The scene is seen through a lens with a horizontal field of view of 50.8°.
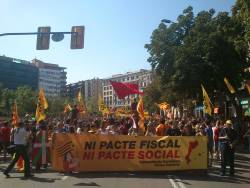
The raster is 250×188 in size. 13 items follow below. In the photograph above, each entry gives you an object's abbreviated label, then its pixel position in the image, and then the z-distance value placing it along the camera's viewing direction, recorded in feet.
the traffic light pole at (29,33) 39.22
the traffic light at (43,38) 39.02
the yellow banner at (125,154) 27.65
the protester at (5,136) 36.06
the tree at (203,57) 61.61
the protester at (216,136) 36.90
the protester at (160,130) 31.57
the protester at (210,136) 33.83
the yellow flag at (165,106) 77.92
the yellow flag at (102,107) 73.31
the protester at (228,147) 27.02
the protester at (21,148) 26.00
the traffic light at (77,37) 38.56
